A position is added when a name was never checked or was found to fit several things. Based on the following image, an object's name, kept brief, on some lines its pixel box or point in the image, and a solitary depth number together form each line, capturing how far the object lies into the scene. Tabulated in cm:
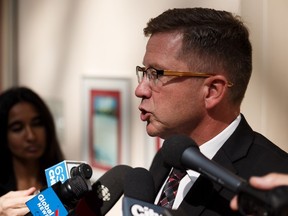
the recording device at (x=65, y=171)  198
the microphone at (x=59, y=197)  195
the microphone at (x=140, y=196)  183
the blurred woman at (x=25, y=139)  279
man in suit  201
